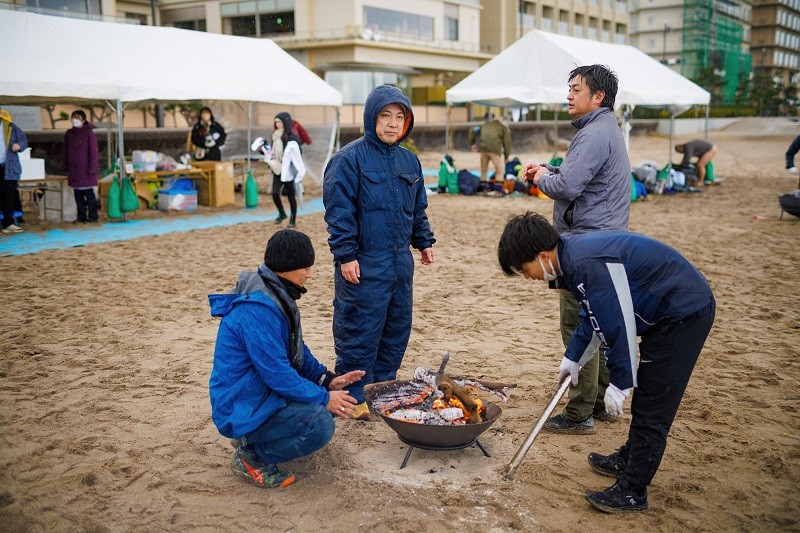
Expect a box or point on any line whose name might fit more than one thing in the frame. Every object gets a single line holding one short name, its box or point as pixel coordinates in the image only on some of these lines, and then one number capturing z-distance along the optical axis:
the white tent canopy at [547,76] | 15.48
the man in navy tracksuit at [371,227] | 4.04
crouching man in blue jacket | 3.32
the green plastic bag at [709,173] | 19.03
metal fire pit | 3.52
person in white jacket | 11.69
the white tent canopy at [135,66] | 11.20
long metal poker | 3.39
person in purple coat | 12.02
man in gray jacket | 3.89
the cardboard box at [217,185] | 14.91
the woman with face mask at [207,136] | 15.11
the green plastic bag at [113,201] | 12.68
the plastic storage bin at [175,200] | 14.22
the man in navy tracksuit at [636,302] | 2.97
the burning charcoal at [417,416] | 3.72
